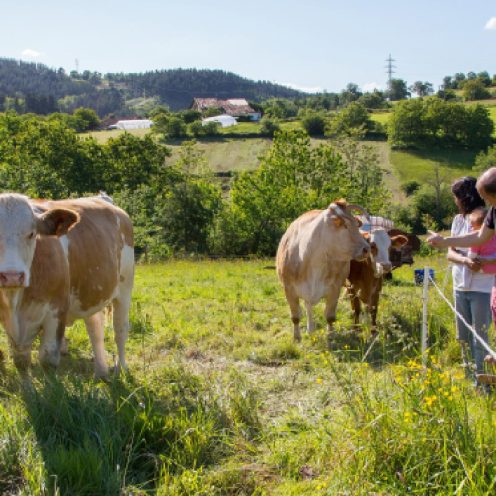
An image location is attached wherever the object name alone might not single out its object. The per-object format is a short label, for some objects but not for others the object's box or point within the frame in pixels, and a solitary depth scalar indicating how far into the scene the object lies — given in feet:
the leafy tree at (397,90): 596.29
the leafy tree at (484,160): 226.38
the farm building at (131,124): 559.22
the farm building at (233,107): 548.72
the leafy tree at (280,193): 133.90
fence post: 16.98
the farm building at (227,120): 425.81
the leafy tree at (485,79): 474.33
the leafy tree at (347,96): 566.03
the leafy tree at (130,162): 161.48
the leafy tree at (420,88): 646.74
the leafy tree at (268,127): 302.04
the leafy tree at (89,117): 448.41
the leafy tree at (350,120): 281.74
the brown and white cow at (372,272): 27.50
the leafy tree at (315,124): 312.29
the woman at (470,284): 17.12
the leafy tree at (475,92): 423.64
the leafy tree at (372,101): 446.44
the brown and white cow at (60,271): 14.90
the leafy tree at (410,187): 224.53
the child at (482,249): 16.56
